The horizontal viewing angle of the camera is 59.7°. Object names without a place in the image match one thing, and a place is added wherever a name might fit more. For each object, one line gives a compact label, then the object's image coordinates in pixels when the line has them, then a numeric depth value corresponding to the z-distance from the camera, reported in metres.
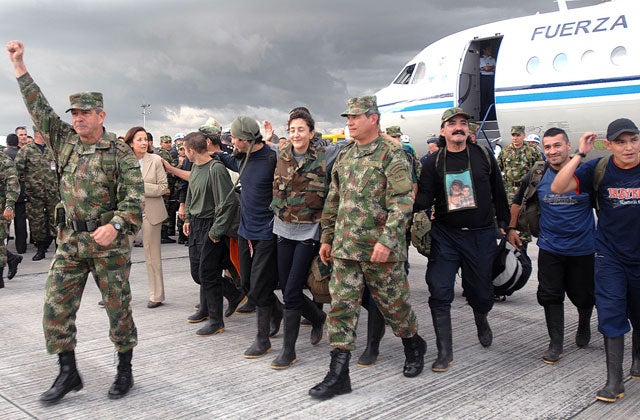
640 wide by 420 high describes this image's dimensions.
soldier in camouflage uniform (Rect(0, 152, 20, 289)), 6.96
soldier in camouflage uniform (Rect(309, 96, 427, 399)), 3.60
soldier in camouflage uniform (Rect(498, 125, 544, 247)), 8.43
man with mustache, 4.18
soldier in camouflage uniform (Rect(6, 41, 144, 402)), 3.54
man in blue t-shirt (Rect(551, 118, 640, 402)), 3.53
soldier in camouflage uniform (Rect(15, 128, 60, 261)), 9.45
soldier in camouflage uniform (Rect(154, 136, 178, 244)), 11.44
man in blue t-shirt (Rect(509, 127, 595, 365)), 4.15
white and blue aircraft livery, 11.12
